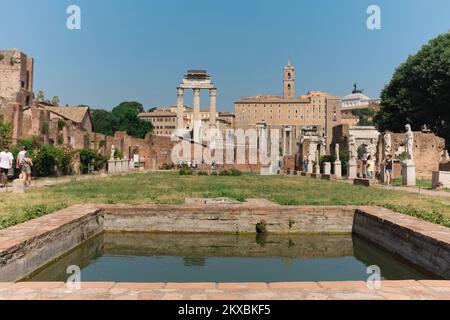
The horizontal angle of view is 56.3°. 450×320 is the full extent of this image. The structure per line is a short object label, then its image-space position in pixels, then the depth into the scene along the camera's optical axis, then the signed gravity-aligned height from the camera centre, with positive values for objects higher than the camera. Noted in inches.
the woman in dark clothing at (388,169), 756.6 -8.8
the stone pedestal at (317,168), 1264.9 -11.8
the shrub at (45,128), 1334.9 +115.2
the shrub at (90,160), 1305.5 +13.2
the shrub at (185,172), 1295.5 -24.9
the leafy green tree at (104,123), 3430.1 +342.9
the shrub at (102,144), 1736.1 +83.7
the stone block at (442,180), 665.6 -25.1
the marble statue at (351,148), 1055.6 +39.7
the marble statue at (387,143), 892.8 +47.4
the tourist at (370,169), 875.4 -10.1
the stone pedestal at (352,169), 1036.5 -12.0
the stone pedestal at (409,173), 741.9 -15.6
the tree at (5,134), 956.0 +72.9
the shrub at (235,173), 1279.8 -27.5
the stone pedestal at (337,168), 1137.8 -10.5
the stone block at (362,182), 732.7 -32.4
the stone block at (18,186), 532.8 -28.1
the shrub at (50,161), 984.3 +7.7
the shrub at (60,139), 1407.7 +85.4
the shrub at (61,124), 1552.9 +152.5
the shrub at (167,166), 2005.5 -11.8
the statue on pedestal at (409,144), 758.5 +36.0
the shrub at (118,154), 1637.6 +39.8
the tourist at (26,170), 630.7 -9.1
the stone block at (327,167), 1232.1 -9.9
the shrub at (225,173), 1304.4 -28.8
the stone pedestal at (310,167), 1392.7 -9.6
